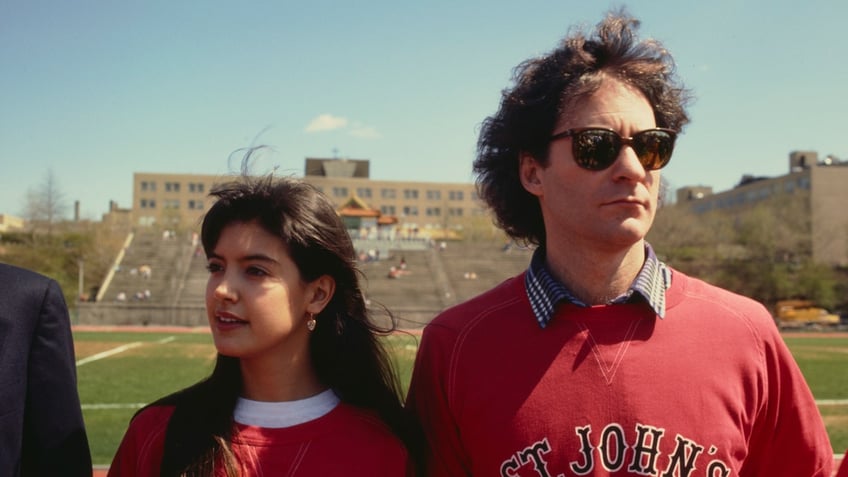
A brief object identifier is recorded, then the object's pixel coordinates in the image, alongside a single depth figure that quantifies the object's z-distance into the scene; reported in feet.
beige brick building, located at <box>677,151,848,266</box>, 210.59
